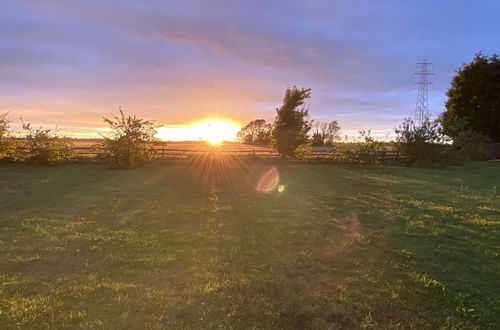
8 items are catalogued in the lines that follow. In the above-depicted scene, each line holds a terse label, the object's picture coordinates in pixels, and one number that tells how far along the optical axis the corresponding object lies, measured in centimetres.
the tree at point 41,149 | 2003
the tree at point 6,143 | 1929
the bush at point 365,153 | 2372
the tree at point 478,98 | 3653
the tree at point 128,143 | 1977
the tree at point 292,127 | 2347
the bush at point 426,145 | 2427
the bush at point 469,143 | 2875
